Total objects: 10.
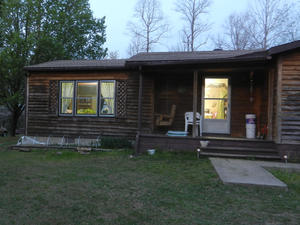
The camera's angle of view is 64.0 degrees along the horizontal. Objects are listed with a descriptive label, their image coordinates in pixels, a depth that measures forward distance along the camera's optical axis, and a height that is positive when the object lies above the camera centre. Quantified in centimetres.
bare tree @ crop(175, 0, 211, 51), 2152 +844
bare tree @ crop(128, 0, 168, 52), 2236 +815
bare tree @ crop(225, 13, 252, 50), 2212 +808
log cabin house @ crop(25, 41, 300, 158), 628 +49
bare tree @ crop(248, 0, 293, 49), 2042 +808
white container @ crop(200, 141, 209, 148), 679 -83
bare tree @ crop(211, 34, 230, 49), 2381 +729
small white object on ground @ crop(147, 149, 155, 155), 710 -116
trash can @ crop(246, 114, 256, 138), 743 -32
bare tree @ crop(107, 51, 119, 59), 2775 +663
